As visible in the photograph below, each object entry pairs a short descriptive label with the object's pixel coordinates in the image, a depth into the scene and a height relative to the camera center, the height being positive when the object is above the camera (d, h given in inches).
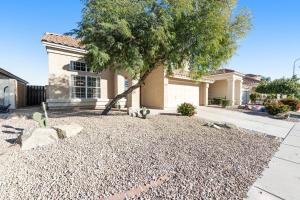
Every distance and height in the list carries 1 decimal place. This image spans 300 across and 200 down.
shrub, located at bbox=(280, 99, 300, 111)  783.7 -22.8
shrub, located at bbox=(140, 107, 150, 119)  387.9 -38.6
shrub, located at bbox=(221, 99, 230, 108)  773.9 -25.3
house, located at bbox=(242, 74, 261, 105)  1087.1 +26.6
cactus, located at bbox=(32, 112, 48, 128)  238.6 -37.0
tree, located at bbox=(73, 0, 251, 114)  300.8 +128.4
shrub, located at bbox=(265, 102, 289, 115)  564.1 -36.0
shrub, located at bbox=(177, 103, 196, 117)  454.3 -35.5
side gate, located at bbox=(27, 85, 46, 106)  641.6 +2.4
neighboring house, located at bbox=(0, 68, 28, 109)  459.8 +6.9
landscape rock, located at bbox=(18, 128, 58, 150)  198.4 -54.4
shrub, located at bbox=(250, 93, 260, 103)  1171.1 +6.9
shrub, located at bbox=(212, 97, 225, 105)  864.4 -19.1
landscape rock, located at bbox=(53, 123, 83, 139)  229.8 -50.3
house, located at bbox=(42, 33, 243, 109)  467.2 +42.1
